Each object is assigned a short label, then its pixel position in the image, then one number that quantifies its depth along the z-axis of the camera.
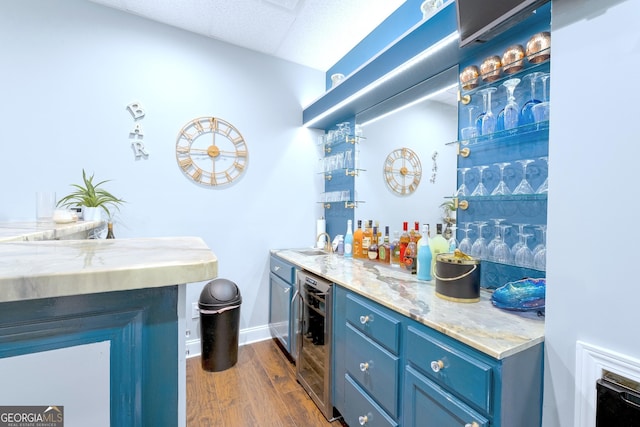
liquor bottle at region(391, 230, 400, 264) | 2.07
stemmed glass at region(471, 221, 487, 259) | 1.49
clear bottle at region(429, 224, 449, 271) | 1.65
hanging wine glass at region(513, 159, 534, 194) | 1.32
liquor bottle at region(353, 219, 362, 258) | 2.40
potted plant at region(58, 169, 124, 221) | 1.99
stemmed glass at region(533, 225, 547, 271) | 1.25
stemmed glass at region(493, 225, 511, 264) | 1.39
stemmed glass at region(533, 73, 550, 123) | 1.24
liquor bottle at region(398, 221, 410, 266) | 1.99
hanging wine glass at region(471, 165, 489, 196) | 1.50
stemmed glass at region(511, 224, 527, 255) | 1.34
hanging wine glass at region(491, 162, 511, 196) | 1.40
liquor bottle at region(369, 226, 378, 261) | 2.24
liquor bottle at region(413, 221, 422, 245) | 1.95
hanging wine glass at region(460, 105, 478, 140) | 1.55
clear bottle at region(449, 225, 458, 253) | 1.65
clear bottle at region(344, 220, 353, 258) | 2.46
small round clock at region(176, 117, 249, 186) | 2.49
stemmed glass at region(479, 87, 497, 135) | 1.44
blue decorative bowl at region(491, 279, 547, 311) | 1.13
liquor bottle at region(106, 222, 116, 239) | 2.14
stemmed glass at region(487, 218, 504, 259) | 1.44
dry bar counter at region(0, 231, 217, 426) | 0.50
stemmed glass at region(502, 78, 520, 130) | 1.34
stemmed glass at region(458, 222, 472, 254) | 1.56
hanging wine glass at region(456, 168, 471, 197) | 1.61
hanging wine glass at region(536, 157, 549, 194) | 1.25
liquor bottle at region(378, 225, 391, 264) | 2.14
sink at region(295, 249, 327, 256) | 2.66
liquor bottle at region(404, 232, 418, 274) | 1.82
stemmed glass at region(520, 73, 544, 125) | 1.29
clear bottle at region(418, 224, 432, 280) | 1.62
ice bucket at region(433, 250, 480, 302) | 1.26
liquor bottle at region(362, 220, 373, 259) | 2.33
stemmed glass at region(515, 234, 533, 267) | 1.30
